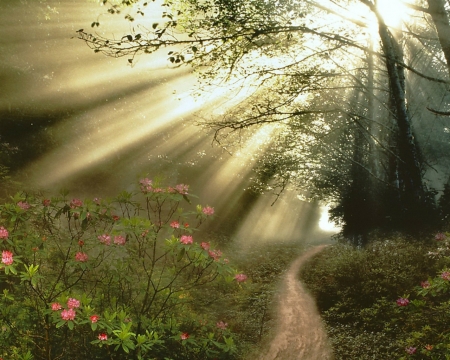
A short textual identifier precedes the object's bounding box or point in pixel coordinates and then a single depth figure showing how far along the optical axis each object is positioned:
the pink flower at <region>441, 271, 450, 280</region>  3.77
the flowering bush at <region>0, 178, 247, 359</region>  2.97
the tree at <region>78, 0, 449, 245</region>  6.53
